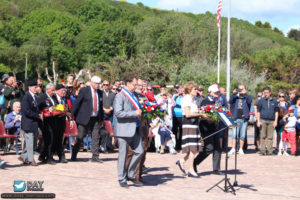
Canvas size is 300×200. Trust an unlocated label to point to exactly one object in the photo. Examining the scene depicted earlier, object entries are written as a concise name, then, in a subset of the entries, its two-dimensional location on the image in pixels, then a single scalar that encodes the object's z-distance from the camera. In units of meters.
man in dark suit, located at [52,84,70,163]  12.46
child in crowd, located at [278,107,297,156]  16.31
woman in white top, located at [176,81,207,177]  10.80
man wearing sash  9.34
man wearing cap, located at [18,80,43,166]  11.57
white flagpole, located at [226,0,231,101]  30.31
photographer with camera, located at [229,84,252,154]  16.12
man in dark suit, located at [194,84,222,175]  11.17
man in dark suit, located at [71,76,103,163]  12.63
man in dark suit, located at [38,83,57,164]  12.17
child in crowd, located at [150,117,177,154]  15.79
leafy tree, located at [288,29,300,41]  149.09
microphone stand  9.20
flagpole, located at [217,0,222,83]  35.38
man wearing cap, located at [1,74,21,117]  15.30
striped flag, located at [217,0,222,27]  35.38
